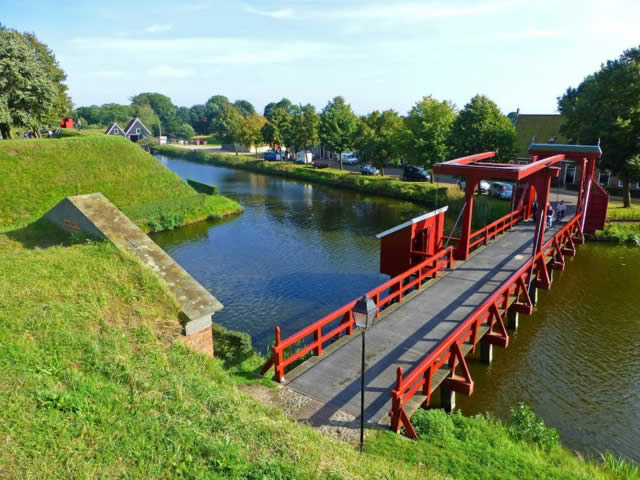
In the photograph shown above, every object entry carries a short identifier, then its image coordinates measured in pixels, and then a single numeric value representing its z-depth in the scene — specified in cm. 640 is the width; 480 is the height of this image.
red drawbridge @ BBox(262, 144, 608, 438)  1018
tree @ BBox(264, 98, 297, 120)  15460
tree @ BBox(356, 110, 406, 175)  4769
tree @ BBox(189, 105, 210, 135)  15030
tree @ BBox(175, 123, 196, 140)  12096
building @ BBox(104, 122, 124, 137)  9112
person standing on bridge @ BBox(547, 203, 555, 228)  2372
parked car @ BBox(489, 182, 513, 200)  3584
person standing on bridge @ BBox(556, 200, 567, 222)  2566
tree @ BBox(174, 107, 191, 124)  17279
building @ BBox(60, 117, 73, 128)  6969
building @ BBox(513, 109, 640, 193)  3988
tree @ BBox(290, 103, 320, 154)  6444
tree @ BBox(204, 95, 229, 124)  15950
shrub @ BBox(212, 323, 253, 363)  1226
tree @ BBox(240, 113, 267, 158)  7650
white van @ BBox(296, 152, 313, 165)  6969
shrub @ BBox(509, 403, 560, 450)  1028
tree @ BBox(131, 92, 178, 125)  17209
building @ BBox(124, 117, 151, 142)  10181
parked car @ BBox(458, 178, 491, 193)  3922
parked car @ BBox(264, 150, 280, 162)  7438
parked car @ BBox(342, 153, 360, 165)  6438
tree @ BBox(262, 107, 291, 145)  6900
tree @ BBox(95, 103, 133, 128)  14159
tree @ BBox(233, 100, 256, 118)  17775
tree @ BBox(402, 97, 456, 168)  3956
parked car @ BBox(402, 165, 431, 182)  4681
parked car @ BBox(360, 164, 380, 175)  5291
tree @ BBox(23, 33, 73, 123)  4644
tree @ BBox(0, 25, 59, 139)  3281
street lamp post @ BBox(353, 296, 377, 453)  807
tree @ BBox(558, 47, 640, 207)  2894
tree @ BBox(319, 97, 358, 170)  5594
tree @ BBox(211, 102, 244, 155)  8266
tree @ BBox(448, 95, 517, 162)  3497
